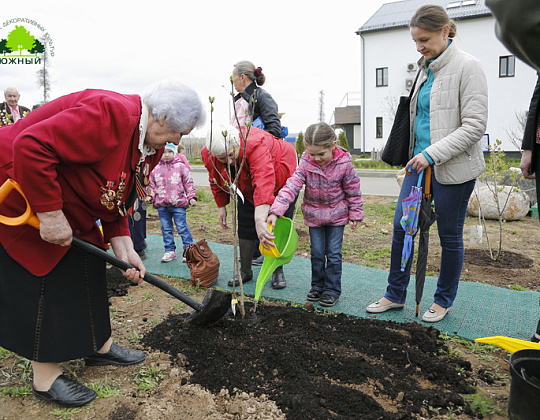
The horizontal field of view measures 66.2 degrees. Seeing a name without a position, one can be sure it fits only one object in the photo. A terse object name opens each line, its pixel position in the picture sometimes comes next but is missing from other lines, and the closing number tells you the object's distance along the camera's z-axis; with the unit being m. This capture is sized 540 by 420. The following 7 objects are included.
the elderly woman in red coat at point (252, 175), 2.91
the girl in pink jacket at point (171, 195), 4.50
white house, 21.59
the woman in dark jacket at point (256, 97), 3.85
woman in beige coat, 2.51
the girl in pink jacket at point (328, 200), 3.11
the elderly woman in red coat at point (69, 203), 1.69
